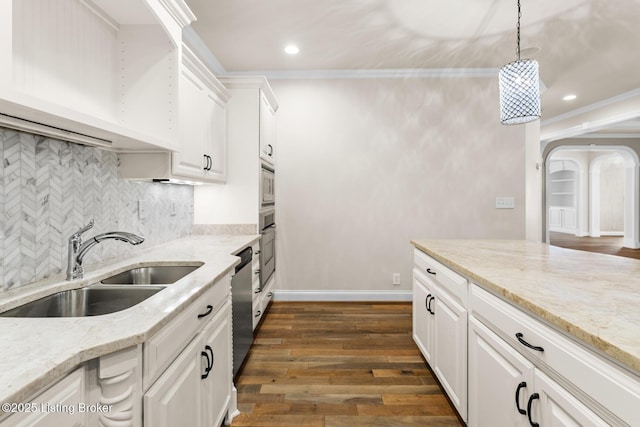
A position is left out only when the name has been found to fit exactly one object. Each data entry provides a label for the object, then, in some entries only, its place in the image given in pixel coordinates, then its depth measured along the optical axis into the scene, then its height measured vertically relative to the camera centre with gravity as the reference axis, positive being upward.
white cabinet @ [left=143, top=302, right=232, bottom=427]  1.05 -0.65
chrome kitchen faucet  1.45 -0.15
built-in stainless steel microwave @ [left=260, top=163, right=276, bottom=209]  3.22 +0.27
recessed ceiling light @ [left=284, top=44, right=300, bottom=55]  3.28 +1.62
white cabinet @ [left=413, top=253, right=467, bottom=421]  1.71 -0.67
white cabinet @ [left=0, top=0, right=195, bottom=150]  1.21 +0.66
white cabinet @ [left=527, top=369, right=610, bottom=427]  0.88 -0.56
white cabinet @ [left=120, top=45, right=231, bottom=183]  2.00 +0.55
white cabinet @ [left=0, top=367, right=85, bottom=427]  0.63 -0.41
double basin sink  1.26 -0.36
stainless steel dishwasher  2.16 -0.67
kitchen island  0.84 -0.40
